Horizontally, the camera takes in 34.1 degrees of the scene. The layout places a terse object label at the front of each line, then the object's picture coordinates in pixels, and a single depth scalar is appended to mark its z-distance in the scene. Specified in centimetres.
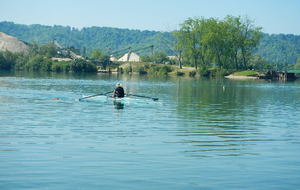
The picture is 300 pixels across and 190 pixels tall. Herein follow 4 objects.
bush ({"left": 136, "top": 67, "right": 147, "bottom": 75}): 16161
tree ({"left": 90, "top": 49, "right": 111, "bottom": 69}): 17588
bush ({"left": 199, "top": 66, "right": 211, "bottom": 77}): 14225
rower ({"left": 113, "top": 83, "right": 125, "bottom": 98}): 4372
